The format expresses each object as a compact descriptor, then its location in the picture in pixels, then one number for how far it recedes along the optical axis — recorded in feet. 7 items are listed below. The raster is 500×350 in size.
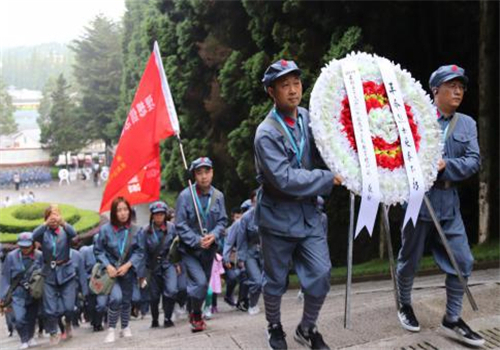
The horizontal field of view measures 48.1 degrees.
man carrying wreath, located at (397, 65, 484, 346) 13.88
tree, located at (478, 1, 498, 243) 31.37
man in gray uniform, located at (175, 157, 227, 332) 18.45
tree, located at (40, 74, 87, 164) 159.63
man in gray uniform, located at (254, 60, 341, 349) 12.32
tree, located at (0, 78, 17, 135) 184.80
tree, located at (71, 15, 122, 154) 154.30
